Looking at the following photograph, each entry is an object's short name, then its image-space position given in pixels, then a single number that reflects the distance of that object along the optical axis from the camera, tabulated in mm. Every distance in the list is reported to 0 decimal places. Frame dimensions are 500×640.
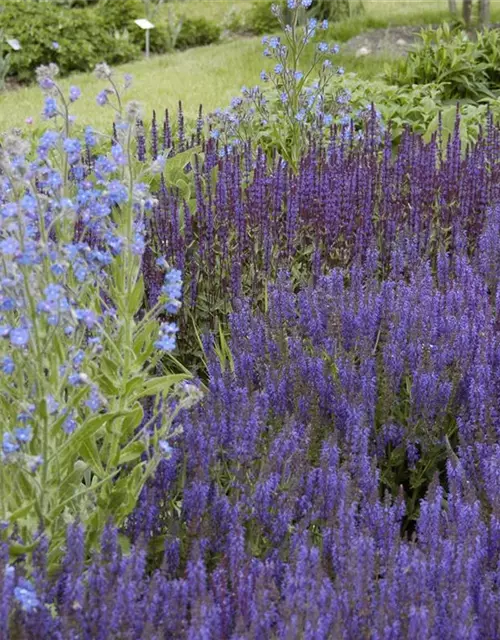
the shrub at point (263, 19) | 13617
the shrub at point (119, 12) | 12984
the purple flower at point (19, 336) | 1963
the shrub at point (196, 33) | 13430
